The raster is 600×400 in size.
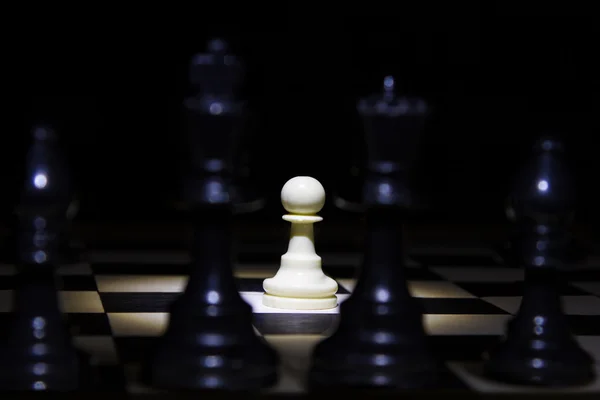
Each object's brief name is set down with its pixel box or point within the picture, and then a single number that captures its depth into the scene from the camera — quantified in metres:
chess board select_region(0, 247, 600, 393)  0.51
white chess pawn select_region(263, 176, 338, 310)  0.59
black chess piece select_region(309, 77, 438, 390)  0.48
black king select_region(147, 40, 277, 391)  0.47
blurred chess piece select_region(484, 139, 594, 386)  0.49
